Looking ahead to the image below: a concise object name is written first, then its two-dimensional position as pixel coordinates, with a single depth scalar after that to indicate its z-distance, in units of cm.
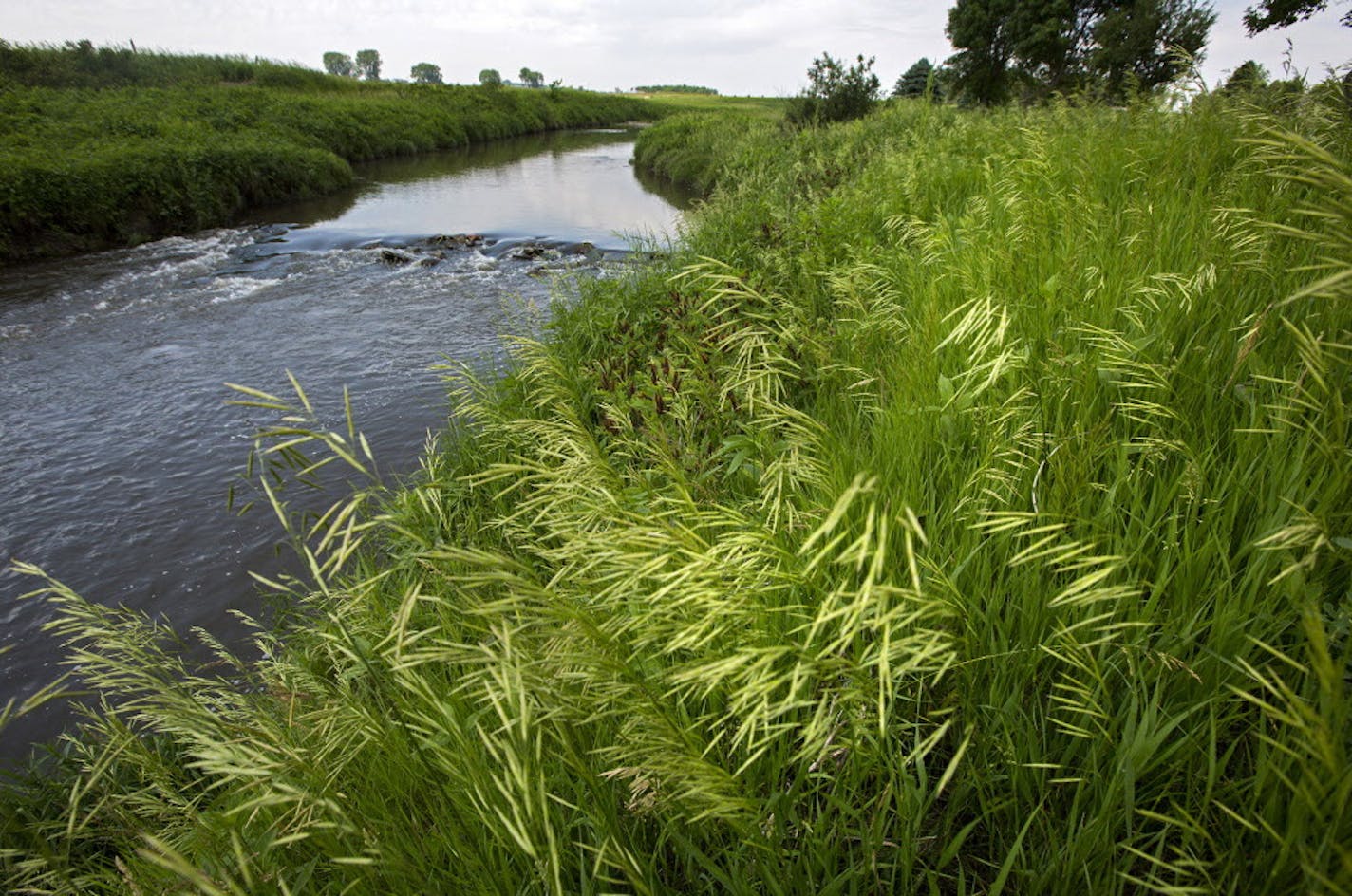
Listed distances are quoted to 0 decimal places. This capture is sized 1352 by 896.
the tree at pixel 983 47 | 2352
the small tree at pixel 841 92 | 1587
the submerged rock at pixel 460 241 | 1307
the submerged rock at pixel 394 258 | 1172
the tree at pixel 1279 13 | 2025
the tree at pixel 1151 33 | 1950
